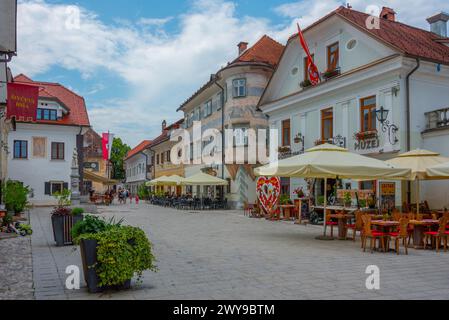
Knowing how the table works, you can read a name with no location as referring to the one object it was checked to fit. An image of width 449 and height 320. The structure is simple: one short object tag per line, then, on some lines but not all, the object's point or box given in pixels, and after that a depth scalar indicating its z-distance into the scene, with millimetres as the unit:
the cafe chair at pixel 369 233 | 10276
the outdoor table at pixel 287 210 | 20156
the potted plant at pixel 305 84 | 22300
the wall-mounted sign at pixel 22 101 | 15820
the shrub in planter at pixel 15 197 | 19475
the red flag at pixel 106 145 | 42531
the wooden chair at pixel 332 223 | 13206
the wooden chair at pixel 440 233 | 10641
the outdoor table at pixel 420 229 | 11102
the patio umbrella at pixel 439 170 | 11281
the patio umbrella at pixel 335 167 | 11539
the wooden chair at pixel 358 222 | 11477
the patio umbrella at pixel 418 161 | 12547
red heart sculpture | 21156
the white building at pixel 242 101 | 28656
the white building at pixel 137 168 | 58588
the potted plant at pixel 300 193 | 21062
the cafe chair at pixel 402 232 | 10109
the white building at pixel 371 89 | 16938
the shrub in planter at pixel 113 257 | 6070
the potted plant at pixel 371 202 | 16125
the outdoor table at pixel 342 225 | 12894
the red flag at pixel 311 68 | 21031
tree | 87875
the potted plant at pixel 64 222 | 11180
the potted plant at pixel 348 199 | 17878
